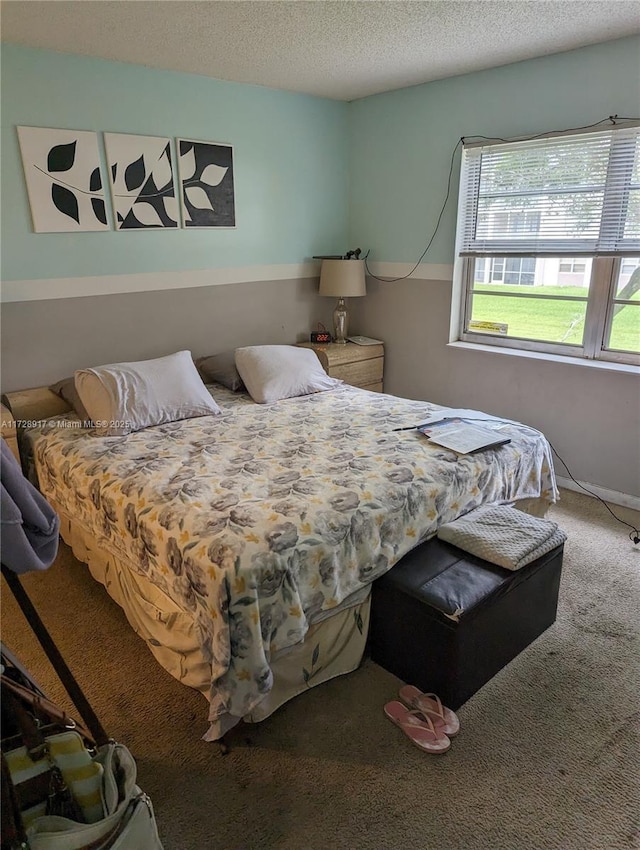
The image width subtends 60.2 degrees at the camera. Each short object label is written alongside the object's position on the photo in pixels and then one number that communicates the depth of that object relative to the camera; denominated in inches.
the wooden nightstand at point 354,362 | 154.7
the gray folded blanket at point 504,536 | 77.0
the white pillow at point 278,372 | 128.0
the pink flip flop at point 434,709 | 69.5
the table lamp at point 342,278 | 154.5
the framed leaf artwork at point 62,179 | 111.2
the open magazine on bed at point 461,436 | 96.3
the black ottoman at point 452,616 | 70.6
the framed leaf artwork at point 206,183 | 132.3
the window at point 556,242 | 116.6
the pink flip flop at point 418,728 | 67.2
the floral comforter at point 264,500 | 65.0
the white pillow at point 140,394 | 108.1
